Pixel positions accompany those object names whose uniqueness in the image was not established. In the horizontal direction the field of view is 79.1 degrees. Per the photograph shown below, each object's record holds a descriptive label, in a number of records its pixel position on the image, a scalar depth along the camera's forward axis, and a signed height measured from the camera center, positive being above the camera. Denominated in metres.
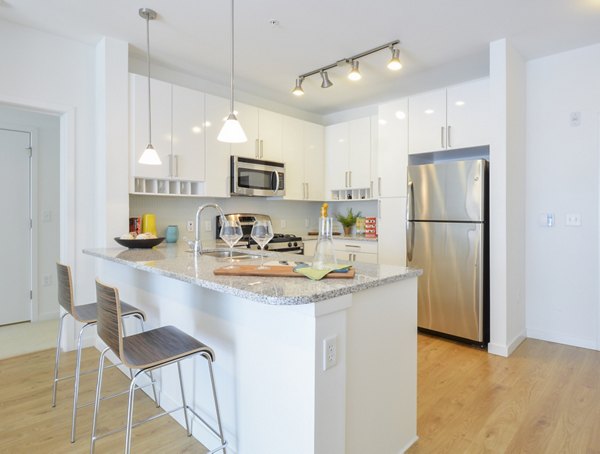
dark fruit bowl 2.73 -0.12
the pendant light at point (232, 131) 2.12 +0.56
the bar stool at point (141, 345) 1.46 -0.53
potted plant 4.89 +0.08
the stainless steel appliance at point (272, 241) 4.04 -0.16
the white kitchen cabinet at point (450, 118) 3.34 +1.04
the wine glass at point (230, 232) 2.21 -0.03
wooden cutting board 1.50 -0.20
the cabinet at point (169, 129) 3.15 +0.90
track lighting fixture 3.01 +1.52
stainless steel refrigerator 3.17 -0.18
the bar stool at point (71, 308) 2.08 -0.49
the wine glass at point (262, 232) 2.09 -0.03
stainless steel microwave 3.85 +0.55
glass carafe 1.60 -0.11
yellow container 3.43 +0.03
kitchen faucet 2.27 -0.11
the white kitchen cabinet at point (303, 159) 4.45 +0.85
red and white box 4.46 -0.02
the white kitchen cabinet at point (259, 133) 3.96 +1.07
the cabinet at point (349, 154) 4.47 +0.91
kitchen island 1.28 -0.54
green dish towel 1.46 -0.19
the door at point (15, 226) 3.72 +0.02
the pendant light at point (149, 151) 2.58 +0.56
